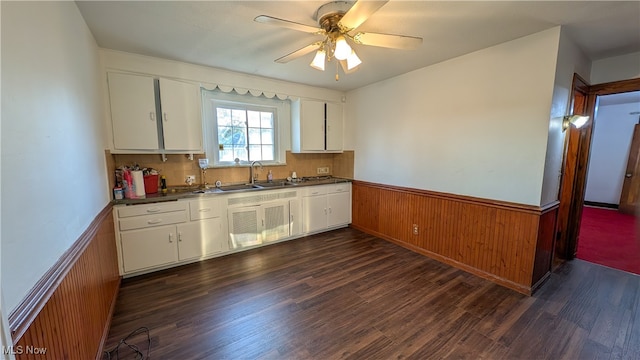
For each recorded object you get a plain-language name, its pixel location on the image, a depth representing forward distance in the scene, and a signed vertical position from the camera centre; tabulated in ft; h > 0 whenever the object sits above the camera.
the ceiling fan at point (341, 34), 5.13 +2.73
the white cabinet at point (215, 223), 8.59 -2.94
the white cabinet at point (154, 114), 8.70 +1.44
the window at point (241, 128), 11.48 +1.24
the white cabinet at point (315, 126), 13.20 +1.50
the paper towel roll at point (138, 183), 8.84 -1.07
